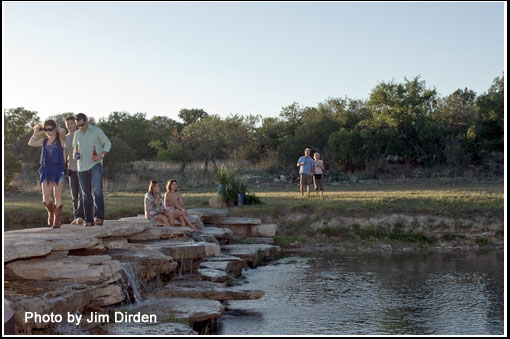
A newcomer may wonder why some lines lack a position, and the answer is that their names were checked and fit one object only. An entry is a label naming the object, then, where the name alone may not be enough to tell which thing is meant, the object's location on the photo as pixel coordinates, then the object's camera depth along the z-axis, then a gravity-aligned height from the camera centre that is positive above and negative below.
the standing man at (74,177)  9.05 -0.12
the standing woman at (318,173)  16.94 -0.16
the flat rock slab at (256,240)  13.46 -1.67
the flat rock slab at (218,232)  12.36 -1.38
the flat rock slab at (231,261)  10.43 -1.70
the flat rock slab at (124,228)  9.10 -0.95
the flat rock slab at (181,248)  9.62 -1.34
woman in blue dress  8.66 +0.10
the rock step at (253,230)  13.89 -1.47
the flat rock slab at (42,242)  6.93 -0.92
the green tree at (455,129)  27.05 +1.85
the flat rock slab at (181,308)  7.30 -1.83
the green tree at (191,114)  55.80 +5.26
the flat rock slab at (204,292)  8.42 -1.81
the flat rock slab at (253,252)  11.55 -1.71
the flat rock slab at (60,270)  7.10 -1.24
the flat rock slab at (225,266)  9.98 -1.70
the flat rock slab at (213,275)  9.34 -1.73
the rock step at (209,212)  13.74 -1.04
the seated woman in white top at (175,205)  11.79 -0.74
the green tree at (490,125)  26.81 +1.97
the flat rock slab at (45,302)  6.29 -1.50
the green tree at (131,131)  41.06 +2.76
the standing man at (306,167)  17.19 +0.03
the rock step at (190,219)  11.21 -1.07
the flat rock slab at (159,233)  10.13 -1.16
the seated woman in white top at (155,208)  11.42 -0.78
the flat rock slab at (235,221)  13.91 -1.26
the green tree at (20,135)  31.32 +1.92
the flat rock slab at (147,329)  6.52 -1.83
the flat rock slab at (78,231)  8.40 -0.90
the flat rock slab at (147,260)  8.61 -1.37
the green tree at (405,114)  27.52 +2.58
